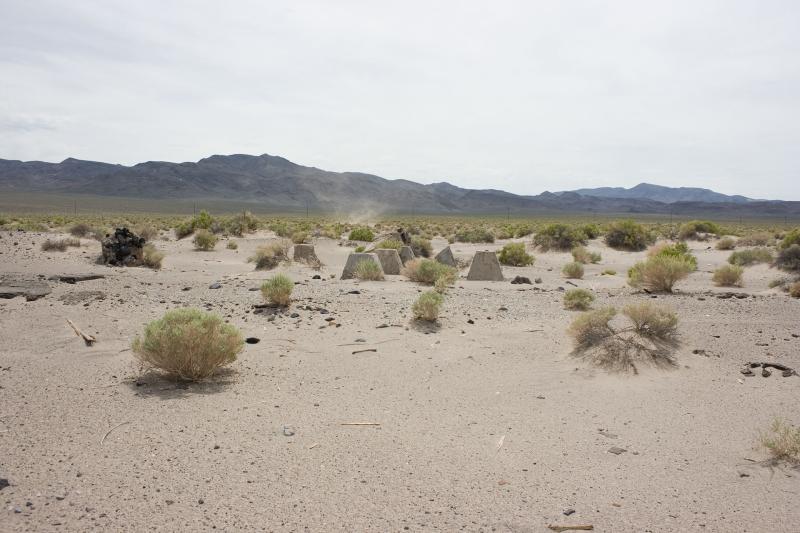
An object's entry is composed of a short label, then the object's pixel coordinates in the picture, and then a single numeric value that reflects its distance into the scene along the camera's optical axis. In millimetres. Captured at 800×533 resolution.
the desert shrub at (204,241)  24109
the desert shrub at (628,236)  27609
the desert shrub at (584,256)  22625
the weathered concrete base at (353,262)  15539
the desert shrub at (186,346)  6746
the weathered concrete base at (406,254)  19156
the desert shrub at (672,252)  18453
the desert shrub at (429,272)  14602
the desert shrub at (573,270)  17891
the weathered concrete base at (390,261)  16891
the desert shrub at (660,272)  13156
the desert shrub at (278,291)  10844
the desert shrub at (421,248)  23952
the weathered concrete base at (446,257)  18812
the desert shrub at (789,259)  16422
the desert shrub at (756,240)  26672
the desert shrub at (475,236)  31700
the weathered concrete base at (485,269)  16234
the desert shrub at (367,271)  14906
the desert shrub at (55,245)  18703
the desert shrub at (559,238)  26828
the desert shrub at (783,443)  5000
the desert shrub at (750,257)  18877
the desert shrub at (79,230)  24547
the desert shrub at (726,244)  25566
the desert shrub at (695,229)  32125
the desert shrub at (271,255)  18609
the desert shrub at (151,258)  18000
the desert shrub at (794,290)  12398
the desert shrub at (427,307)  9938
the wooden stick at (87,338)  8305
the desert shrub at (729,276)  14992
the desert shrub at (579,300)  11453
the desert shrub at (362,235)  28672
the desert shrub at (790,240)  21153
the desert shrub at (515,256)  21750
